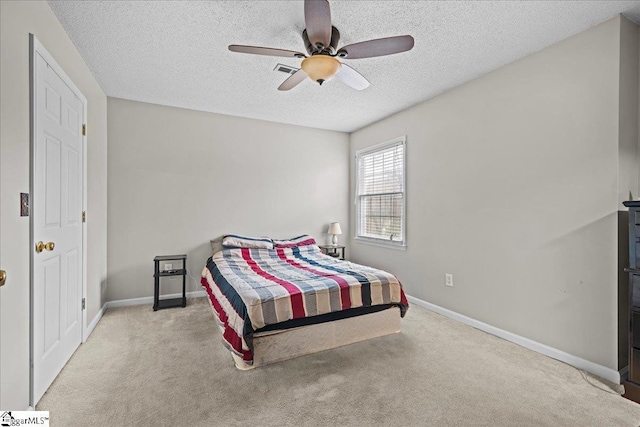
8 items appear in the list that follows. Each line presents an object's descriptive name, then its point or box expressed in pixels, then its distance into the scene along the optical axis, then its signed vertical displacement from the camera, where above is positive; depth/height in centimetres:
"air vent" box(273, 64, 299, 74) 293 +141
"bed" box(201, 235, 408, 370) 231 -79
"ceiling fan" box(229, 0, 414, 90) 184 +109
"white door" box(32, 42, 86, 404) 189 -8
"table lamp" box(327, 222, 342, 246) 486 -28
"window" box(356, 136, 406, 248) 423 +28
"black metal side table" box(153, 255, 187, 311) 365 -81
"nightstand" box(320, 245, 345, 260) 483 -60
